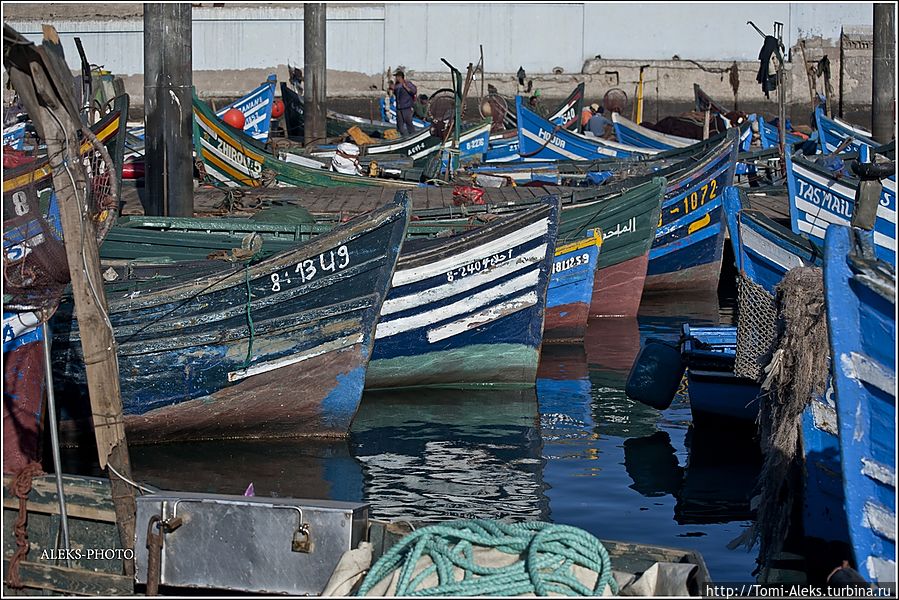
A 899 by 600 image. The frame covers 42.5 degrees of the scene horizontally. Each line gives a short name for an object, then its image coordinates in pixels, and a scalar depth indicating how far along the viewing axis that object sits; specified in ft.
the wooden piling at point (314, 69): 78.07
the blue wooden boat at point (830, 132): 60.71
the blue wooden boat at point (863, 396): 14.87
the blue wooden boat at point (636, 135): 76.23
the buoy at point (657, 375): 29.50
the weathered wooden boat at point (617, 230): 41.50
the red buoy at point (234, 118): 72.59
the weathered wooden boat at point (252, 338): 26.48
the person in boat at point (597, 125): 79.66
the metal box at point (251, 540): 15.55
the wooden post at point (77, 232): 15.66
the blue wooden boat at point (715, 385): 28.50
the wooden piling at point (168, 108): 37.45
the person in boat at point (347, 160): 51.44
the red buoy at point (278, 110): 96.78
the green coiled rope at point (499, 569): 13.60
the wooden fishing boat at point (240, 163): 49.90
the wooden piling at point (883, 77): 61.67
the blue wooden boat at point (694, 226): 48.01
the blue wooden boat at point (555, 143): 69.10
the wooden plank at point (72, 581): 16.88
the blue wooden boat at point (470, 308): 31.83
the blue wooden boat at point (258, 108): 74.23
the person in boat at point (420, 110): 93.44
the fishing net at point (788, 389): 19.88
